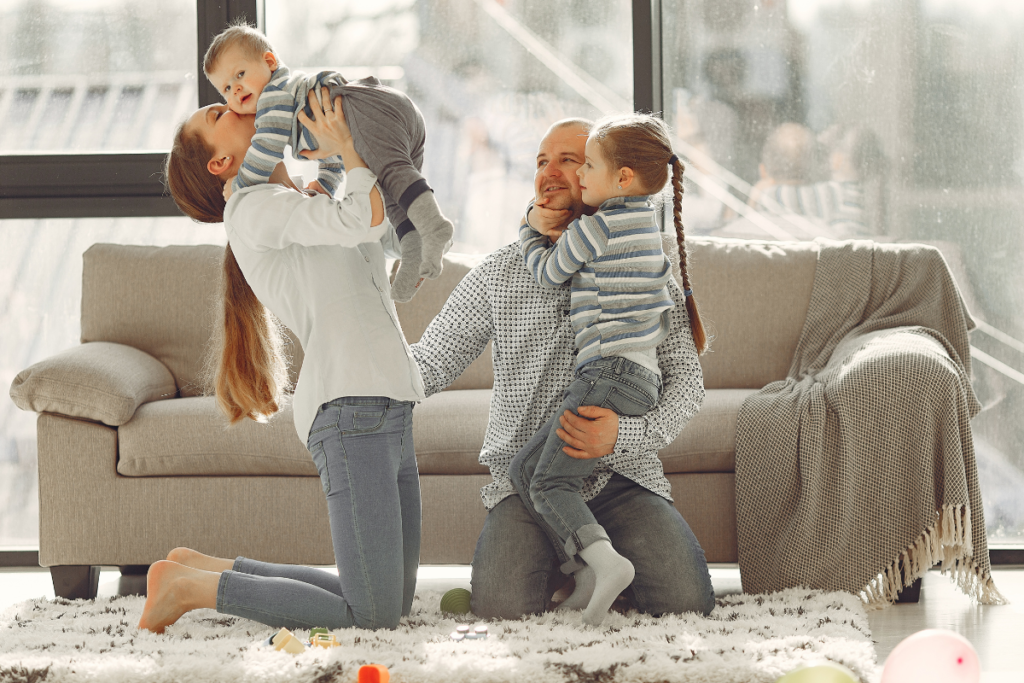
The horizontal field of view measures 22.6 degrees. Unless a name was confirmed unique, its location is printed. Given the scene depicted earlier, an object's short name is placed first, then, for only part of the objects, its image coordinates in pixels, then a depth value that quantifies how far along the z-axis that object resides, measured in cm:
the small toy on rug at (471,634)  568
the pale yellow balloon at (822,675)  514
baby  556
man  589
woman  557
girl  586
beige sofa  635
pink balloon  516
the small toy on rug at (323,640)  557
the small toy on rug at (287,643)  556
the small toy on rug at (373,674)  535
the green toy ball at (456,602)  603
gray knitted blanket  608
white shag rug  544
